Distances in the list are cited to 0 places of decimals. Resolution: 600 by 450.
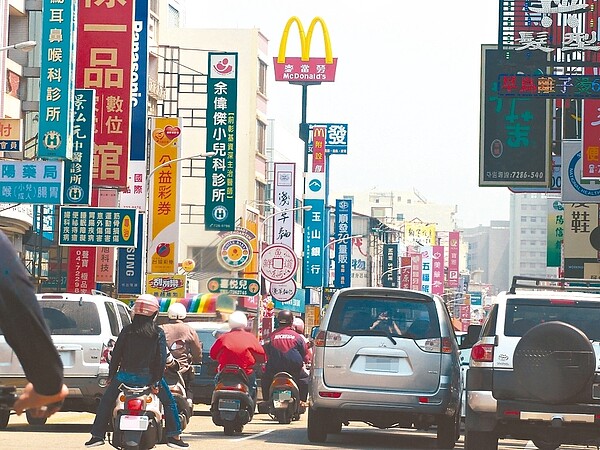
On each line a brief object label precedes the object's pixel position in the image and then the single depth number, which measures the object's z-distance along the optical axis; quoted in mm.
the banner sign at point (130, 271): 44000
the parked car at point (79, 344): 17875
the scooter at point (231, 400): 18062
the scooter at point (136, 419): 12945
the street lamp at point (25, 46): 29547
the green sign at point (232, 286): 56156
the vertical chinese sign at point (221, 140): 47906
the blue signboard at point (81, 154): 34750
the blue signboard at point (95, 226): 37125
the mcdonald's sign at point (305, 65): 88188
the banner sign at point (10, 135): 31844
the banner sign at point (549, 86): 25219
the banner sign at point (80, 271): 42281
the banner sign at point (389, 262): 144250
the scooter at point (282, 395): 21109
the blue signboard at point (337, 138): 98250
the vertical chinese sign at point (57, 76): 32969
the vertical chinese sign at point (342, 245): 91000
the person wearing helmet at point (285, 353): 21422
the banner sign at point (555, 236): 55281
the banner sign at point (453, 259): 175100
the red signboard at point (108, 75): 36875
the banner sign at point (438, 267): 146500
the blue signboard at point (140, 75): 38406
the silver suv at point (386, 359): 16781
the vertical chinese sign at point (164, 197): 46156
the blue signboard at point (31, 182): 32066
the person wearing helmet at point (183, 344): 16625
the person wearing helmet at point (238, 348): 17953
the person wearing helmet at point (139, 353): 13188
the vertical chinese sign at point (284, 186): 74062
